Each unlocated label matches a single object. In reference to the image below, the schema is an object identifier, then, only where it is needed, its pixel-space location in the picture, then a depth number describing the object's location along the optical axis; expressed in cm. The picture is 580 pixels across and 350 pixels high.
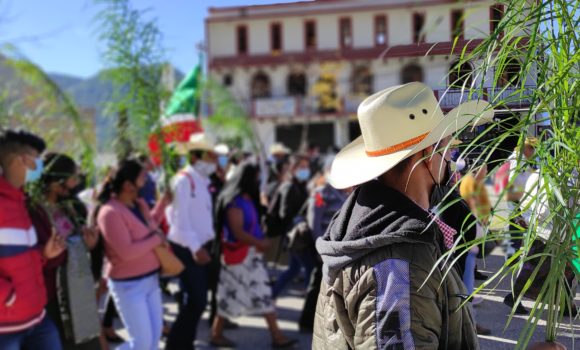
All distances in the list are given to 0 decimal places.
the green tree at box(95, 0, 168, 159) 464
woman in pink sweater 397
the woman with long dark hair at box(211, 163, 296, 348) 516
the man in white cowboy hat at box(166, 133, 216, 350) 473
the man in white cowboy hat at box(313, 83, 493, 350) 152
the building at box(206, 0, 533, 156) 2956
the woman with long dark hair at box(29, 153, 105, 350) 368
